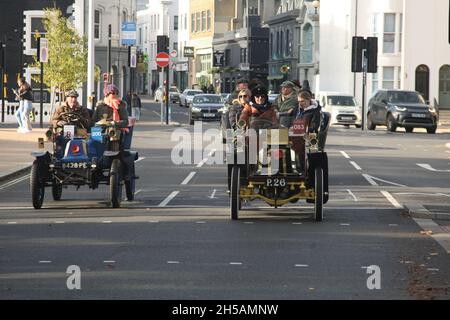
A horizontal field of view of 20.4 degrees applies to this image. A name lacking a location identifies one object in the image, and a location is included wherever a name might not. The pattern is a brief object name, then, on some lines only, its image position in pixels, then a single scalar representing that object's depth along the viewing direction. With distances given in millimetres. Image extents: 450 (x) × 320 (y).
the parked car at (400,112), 50156
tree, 58406
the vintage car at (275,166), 17328
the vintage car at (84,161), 19094
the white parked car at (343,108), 56969
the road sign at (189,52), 116562
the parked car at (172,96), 103319
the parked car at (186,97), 88812
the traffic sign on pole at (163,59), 54062
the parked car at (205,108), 56438
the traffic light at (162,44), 56531
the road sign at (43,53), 44344
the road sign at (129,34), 56588
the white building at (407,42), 70812
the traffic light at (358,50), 53656
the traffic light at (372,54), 53562
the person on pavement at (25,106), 42500
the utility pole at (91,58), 46844
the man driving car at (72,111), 20344
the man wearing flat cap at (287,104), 18875
